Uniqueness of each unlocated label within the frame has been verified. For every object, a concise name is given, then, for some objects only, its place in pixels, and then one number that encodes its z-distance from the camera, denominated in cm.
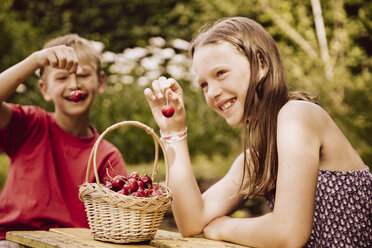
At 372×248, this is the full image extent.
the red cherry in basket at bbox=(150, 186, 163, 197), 161
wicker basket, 157
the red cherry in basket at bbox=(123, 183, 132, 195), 160
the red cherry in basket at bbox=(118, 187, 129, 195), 160
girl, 156
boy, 192
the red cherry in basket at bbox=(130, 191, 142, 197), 159
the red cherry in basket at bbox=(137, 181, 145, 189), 162
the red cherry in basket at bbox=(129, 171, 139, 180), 165
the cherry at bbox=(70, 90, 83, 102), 191
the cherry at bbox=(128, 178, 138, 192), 160
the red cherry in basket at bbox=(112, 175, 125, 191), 163
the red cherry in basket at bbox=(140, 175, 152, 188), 164
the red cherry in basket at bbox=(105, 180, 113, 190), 163
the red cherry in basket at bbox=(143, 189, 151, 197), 161
